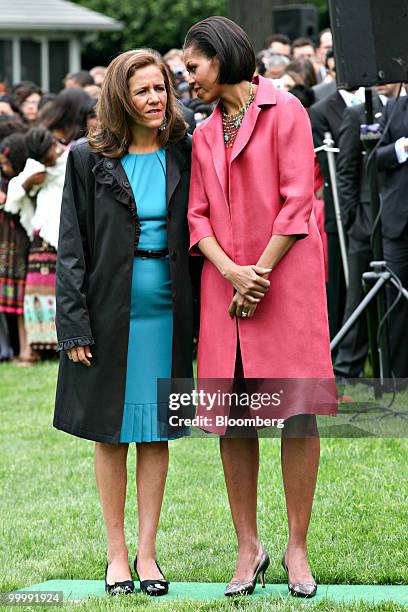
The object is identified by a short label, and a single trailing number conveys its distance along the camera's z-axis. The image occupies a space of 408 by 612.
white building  32.09
